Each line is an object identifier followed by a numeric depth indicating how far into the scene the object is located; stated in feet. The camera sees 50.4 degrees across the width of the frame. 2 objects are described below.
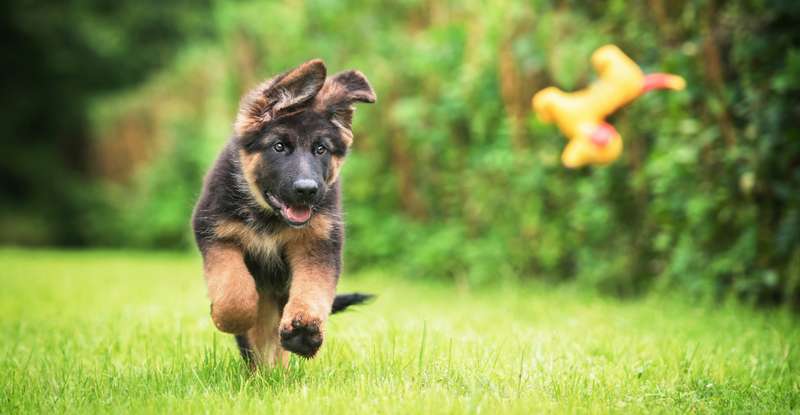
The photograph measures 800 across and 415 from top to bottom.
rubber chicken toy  18.76
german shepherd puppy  12.39
